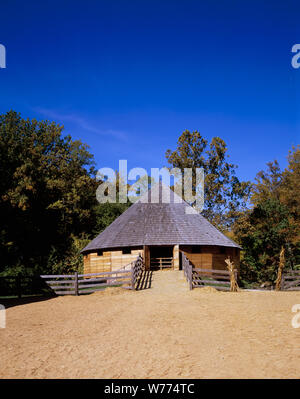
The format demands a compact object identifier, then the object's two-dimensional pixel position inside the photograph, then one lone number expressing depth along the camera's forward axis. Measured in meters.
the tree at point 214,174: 41.41
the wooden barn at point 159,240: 25.20
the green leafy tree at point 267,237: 30.00
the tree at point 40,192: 28.02
